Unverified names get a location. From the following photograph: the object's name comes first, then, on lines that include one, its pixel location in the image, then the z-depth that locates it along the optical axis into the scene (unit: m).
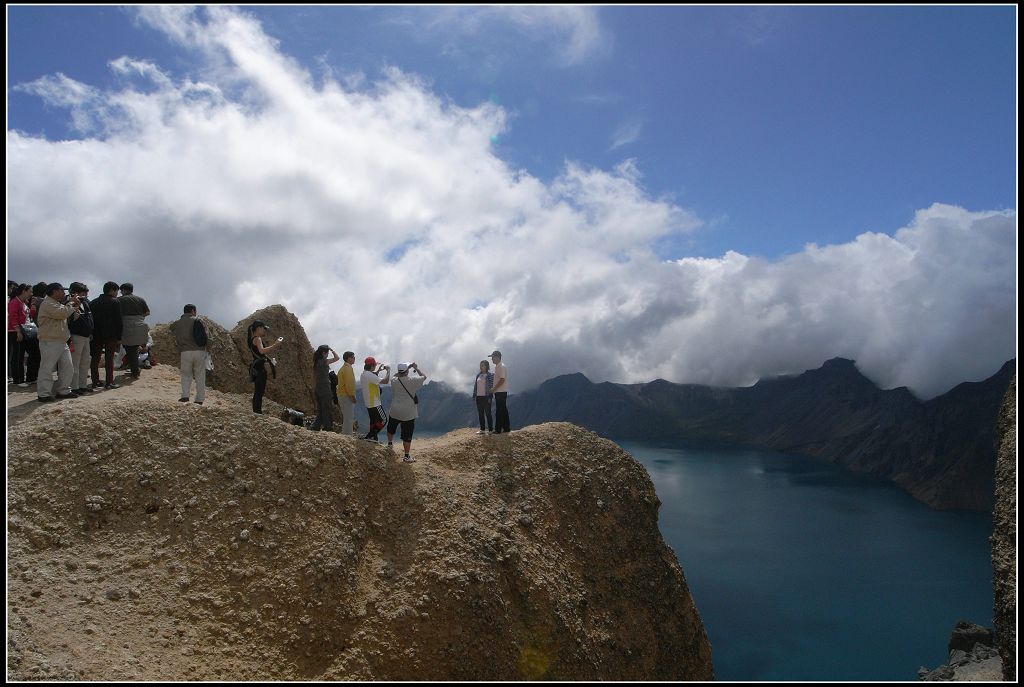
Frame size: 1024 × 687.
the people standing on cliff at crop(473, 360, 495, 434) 20.88
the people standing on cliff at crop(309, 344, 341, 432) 19.64
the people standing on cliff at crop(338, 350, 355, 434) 19.28
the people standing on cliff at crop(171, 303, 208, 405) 17.02
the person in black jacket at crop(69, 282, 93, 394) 17.84
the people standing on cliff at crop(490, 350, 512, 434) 20.45
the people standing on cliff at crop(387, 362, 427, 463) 18.17
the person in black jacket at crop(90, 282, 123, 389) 18.67
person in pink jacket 18.94
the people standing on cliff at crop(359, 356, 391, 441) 18.55
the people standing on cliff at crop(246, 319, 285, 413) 17.30
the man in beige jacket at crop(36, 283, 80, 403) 16.62
